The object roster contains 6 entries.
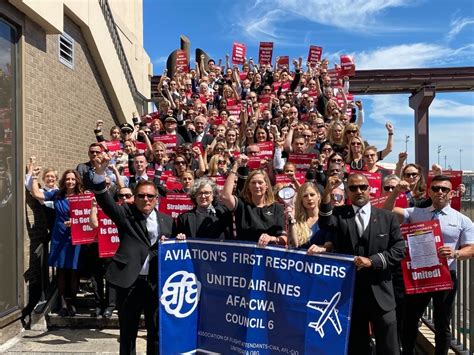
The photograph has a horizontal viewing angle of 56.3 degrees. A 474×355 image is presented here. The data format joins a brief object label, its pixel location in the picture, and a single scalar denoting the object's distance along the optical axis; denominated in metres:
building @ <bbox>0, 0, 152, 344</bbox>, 6.33
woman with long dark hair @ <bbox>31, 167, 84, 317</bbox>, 6.32
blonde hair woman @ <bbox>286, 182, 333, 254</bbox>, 4.05
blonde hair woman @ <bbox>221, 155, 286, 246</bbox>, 4.25
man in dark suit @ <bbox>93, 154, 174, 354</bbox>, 4.31
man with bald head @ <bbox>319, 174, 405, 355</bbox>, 3.80
